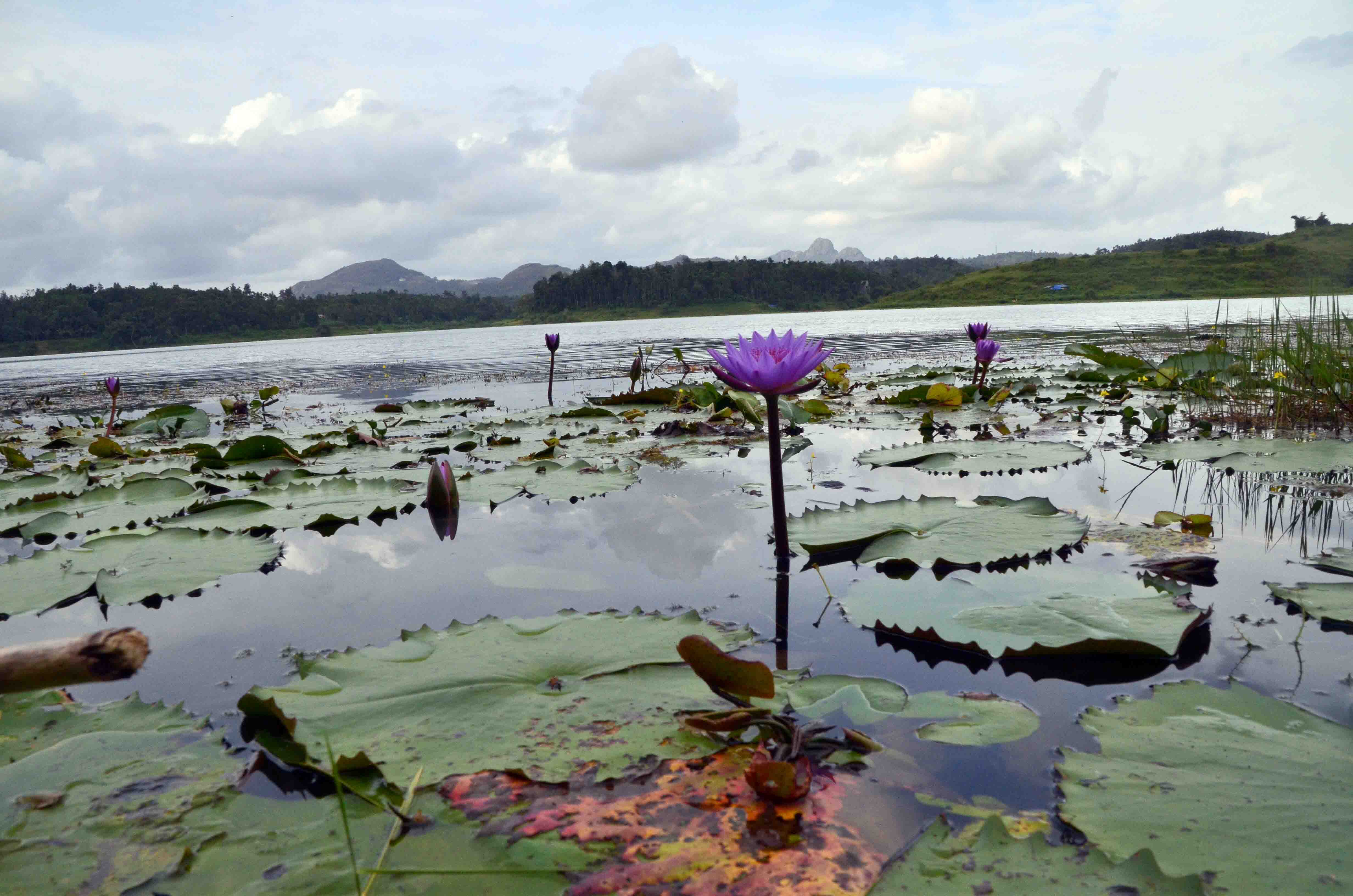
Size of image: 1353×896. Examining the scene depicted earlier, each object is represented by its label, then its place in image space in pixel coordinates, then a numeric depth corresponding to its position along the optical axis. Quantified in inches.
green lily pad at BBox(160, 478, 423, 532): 103.0
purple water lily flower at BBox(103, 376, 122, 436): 201.9
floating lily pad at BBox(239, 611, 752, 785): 42.1
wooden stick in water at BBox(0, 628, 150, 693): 15.2
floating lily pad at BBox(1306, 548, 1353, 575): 67.4
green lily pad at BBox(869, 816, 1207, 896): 30.6
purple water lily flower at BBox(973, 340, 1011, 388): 191.8
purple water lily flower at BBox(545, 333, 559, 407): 223.0
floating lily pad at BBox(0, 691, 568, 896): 33.4
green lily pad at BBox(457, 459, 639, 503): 115.1
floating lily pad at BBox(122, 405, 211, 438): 208.4
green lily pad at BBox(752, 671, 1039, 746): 44.1
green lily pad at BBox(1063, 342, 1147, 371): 235.8
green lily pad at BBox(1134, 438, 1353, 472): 106.3
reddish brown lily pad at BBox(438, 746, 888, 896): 33.0
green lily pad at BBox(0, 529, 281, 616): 75.4
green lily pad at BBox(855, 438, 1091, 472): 120.3
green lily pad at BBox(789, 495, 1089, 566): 76.5
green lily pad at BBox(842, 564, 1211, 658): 53.8
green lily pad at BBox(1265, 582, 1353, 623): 57.8
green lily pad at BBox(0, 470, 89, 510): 125.3
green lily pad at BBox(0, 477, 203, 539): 105.8
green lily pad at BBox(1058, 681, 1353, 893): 32.1
